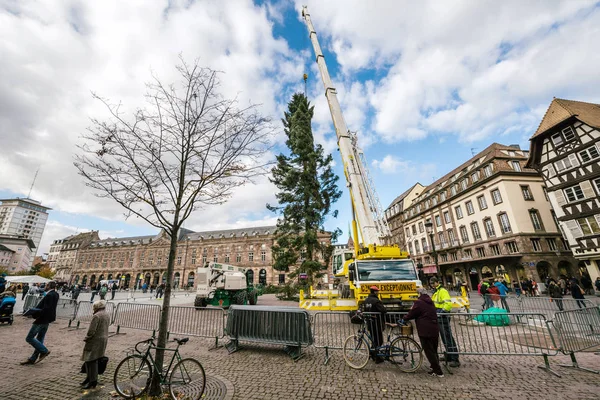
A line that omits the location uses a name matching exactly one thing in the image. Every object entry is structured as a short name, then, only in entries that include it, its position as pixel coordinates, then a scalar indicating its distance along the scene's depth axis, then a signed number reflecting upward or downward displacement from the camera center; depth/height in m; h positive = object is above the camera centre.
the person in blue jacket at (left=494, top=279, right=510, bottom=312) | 10.42 -0.68
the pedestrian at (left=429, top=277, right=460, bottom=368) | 5.37 -1.19
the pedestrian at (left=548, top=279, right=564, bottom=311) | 13.06 -0.96
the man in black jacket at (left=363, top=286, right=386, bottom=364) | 5.71 -1.02
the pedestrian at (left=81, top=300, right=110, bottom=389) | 4.43 -1.06
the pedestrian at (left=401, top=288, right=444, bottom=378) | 4.89 -1.01
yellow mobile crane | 9.13 +1.02
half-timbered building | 18.95 +8.28
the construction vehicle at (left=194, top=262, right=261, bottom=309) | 15.96 -0.30
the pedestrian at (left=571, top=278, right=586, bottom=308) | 10.79 -0.93
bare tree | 5.18 +2.49
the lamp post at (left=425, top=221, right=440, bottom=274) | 13.98 +2.77
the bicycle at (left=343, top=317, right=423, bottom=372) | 5.28 -1.54
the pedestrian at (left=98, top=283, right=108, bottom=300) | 19.96 -0.48
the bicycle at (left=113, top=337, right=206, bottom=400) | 3.99 -1.54
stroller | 10.18 -0.81
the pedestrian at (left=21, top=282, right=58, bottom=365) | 5.71 -0.78
